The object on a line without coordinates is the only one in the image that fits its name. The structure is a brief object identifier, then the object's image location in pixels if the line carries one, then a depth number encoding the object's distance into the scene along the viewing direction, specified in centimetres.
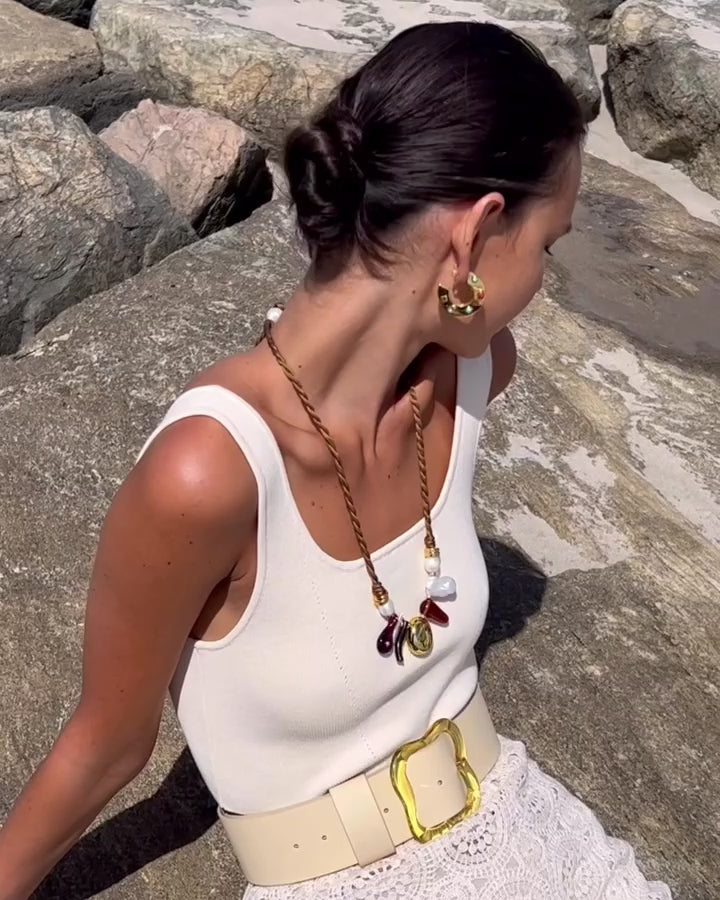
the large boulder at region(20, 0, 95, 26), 480
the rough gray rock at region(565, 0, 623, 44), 625
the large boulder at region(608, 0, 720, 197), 510
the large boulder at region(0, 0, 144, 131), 394
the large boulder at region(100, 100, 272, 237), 334
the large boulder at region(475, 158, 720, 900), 176
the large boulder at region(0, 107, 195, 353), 270
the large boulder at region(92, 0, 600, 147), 416
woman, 106
